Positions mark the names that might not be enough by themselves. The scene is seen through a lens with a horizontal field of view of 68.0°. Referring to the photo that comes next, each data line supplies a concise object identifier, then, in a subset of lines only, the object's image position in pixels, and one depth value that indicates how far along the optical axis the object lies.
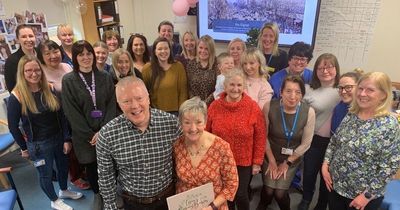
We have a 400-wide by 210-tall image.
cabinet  4.80
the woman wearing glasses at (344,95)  2.29
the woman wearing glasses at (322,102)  2.47
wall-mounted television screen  4.52
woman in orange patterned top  1.78
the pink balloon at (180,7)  4.99
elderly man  1.63
